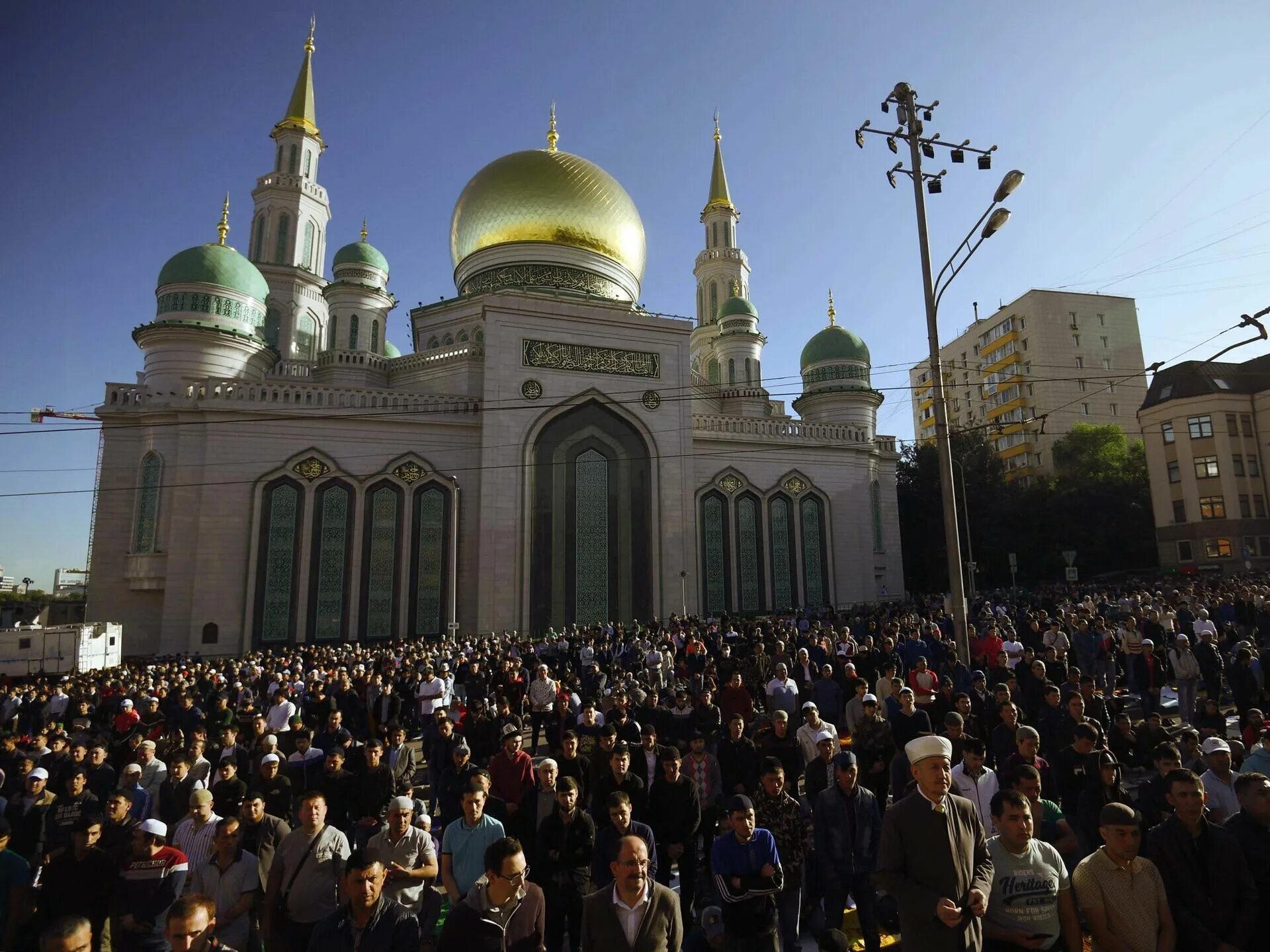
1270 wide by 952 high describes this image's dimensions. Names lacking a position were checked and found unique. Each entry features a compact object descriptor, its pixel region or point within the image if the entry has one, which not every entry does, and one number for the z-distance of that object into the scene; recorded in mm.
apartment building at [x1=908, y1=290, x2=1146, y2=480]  42938
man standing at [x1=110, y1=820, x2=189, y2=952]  3881
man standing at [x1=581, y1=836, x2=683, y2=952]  3102
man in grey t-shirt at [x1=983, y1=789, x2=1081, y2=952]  3076
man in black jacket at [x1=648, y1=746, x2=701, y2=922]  4855
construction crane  25280
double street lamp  9133
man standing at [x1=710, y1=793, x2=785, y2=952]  3670
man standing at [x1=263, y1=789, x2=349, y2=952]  3961
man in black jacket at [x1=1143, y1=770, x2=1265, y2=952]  3250
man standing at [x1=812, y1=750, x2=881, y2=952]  4445
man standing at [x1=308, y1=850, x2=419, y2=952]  3242
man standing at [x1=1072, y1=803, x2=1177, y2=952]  3037
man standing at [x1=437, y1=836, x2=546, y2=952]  3242
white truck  15188
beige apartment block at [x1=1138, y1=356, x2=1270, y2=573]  28359
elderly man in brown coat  2959
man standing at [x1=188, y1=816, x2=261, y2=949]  4004
